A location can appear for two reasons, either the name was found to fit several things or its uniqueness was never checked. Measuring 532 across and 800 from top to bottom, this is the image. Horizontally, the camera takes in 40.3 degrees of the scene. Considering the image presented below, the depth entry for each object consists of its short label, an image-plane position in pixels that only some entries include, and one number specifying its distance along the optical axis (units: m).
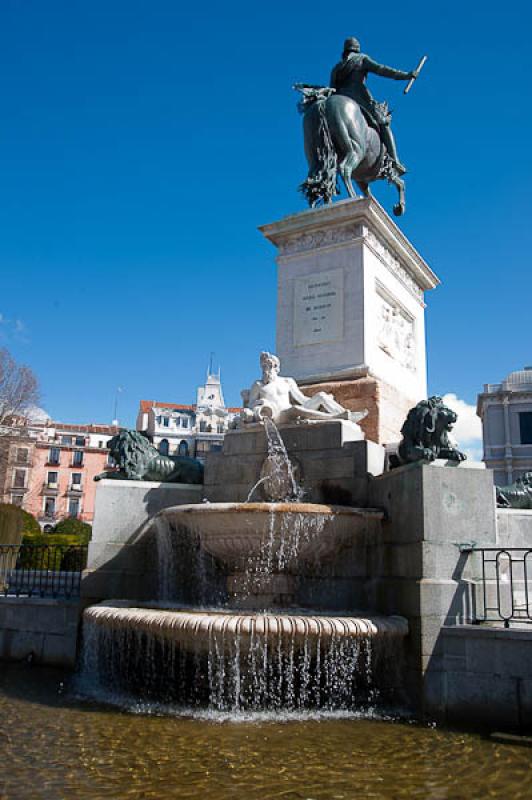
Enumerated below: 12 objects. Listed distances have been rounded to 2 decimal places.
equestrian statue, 12.73
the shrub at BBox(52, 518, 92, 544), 29.79
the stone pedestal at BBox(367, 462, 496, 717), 7.13
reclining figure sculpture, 9.93
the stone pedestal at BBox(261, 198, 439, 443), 11.12
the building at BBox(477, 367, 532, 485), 57.81
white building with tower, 77.94
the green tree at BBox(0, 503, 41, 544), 17.47
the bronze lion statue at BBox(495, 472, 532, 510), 9.84
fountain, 6.89
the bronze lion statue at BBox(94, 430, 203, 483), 10.26
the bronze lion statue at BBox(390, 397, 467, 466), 8.09
